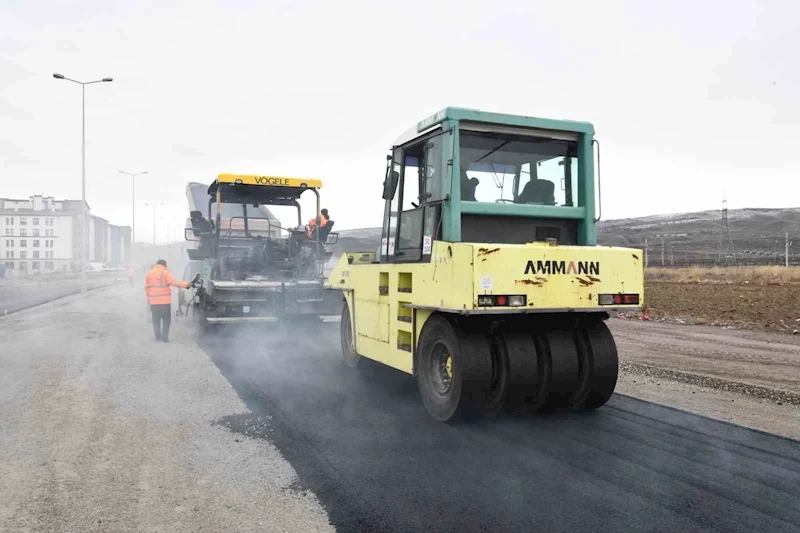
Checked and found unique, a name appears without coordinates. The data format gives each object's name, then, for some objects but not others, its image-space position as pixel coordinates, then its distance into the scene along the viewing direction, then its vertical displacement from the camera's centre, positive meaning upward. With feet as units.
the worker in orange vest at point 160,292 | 34.19 -1.19
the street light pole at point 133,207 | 151.65 +15.08
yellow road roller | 16.42 +0.03
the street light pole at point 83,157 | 88.76 +16.88
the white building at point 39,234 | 303.48 +17.03
